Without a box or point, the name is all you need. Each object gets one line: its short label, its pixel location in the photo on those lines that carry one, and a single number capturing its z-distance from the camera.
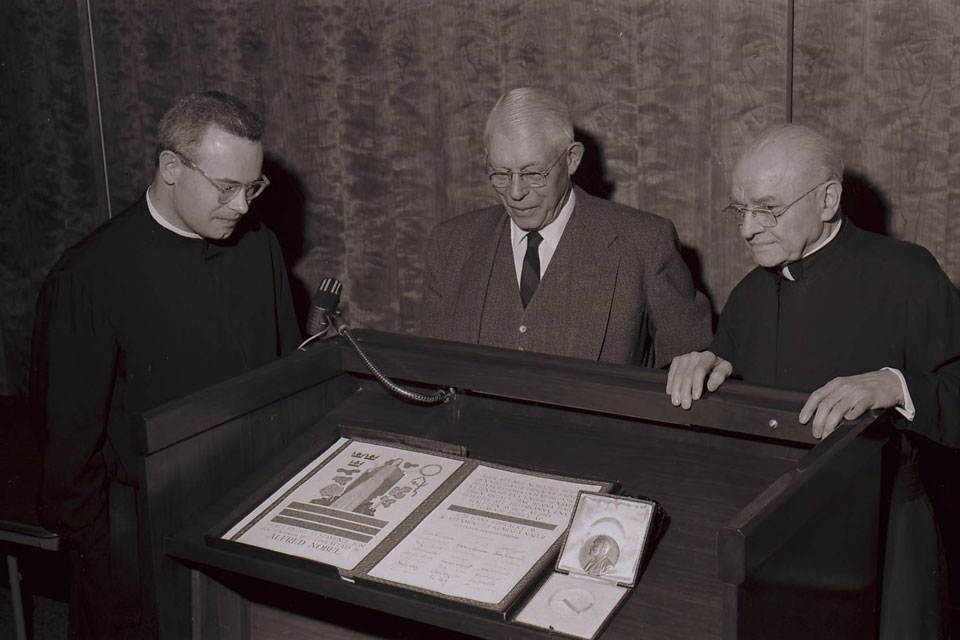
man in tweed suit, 3.26
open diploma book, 1.96
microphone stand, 2.61
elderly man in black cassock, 2.65
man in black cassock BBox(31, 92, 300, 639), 2.91
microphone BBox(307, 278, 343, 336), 2.70
